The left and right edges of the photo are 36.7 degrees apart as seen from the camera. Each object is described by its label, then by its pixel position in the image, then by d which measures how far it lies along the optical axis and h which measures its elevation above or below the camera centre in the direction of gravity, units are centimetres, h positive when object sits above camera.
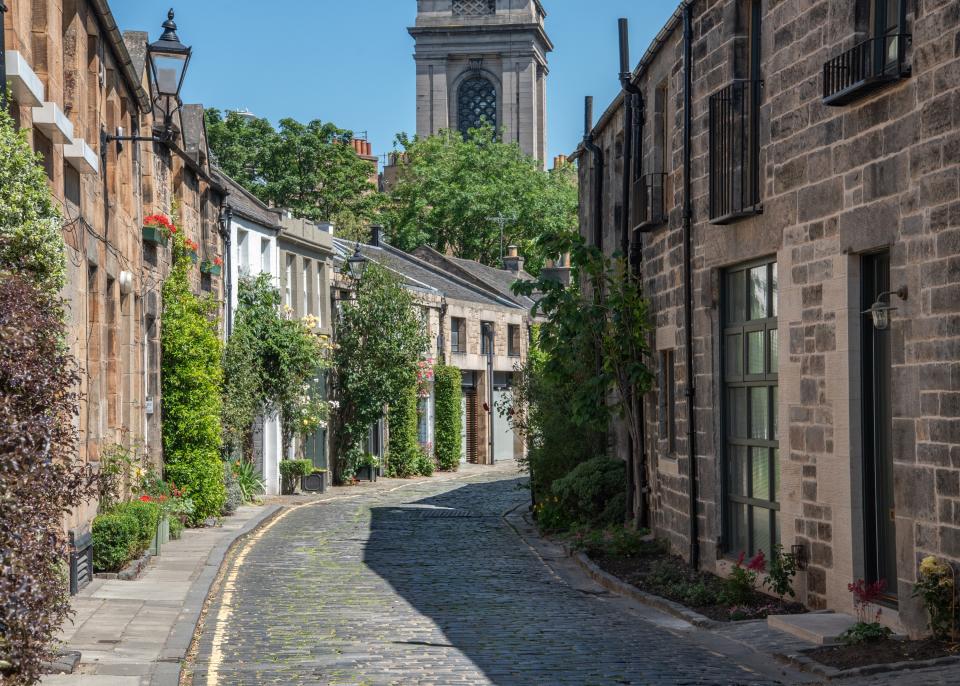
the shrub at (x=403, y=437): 4109 -102
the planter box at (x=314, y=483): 3450 -192
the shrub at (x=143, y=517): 1712 -135
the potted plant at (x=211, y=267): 2648 +253
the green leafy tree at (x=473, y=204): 7069 +969
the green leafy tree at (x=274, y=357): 3091 +100
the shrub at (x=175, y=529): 2089 -181
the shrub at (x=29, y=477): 740 -37
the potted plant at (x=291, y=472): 3348 -162
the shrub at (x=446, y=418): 4591 -55
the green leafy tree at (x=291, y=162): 6222 +1048
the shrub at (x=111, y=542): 1595 -151
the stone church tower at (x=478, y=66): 8900 +2078
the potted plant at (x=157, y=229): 2127 +264
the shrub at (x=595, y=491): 2122 -137
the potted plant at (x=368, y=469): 3897 -183
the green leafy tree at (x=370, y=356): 3806 +123
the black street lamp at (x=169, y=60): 1844 +443
